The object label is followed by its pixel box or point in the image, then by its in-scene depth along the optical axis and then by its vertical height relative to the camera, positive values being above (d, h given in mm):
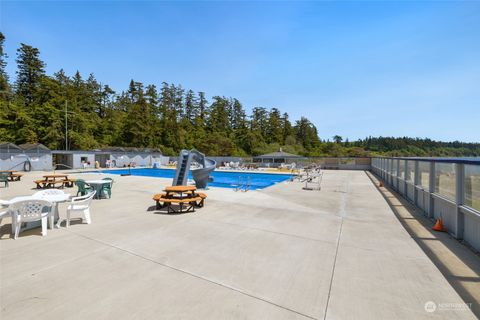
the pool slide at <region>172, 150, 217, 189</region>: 10234 -545
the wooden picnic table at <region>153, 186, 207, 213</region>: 6668 -1255
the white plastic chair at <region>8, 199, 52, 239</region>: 4549 -1156
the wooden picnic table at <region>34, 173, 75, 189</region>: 11799 -1472
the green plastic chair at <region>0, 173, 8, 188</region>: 12246 -1211
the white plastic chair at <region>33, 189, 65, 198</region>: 5608 -928
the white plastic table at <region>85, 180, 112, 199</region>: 8628 -1086
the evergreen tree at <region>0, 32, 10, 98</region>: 32609 +13926
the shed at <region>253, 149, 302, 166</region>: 28703 -94
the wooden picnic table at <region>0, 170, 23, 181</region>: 14672 -1311
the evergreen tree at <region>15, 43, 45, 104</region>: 40125 +15070
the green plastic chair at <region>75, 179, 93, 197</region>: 8844 -1260
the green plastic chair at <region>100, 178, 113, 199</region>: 8844 -1268
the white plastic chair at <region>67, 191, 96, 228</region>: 5367 -1233
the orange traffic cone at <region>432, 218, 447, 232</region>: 5109 -1505
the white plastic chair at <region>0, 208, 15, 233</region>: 4643 -1210
